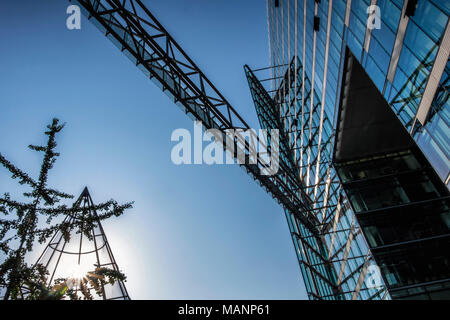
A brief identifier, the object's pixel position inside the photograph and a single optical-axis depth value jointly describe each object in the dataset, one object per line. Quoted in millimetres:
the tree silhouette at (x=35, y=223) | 5305
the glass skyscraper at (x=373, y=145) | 9016
